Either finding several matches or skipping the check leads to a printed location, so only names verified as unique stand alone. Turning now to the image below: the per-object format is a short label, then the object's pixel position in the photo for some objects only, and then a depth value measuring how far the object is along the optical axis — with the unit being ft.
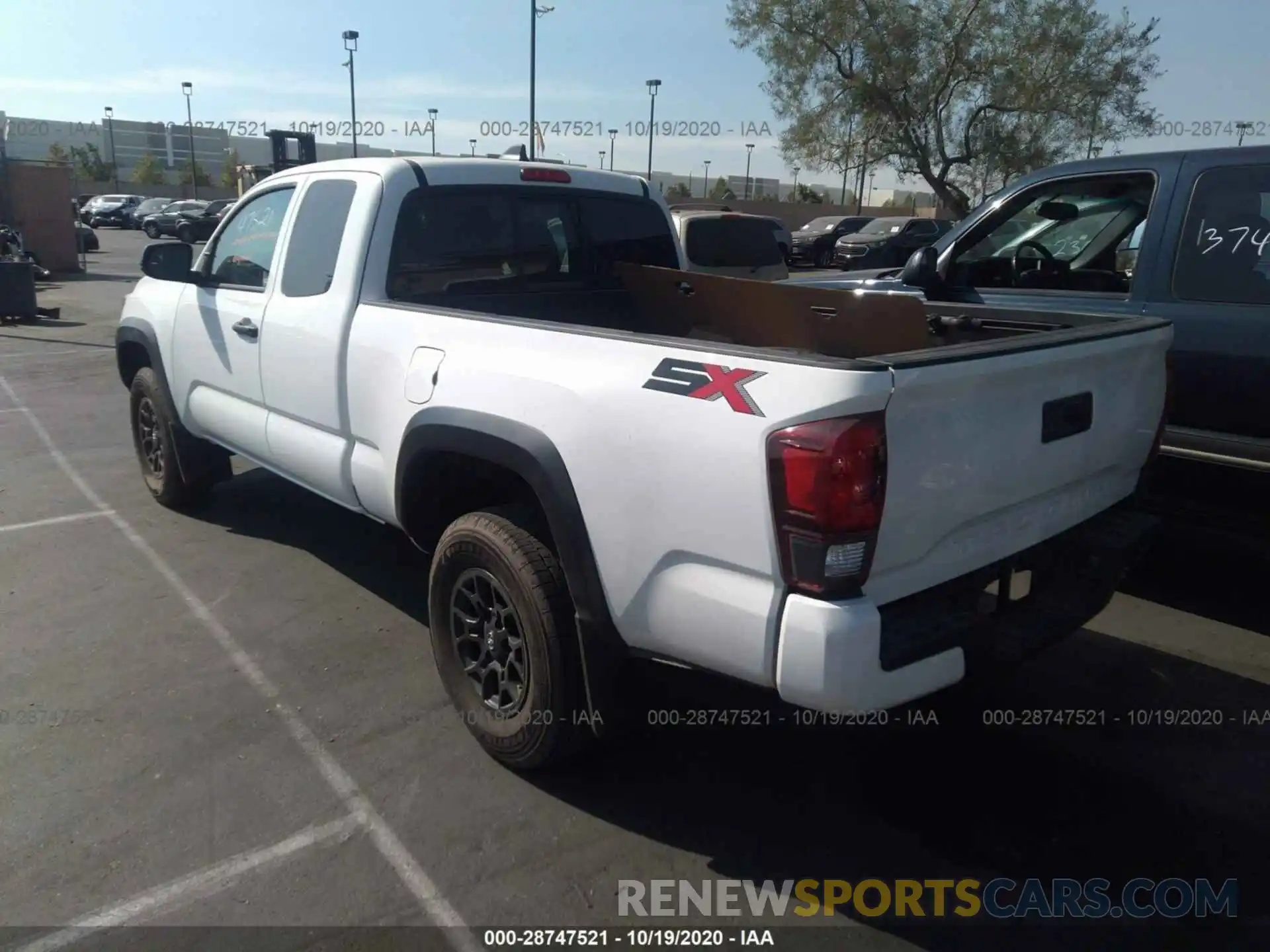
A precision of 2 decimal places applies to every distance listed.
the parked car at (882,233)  86.33
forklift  43.57
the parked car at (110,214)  162.81
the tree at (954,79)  78.69
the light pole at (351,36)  112.54
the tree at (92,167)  234.17
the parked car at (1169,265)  13.97
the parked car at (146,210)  157.99
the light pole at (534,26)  79.56
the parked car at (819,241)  98.73
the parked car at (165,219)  143.64
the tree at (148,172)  243.40
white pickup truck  7.60
